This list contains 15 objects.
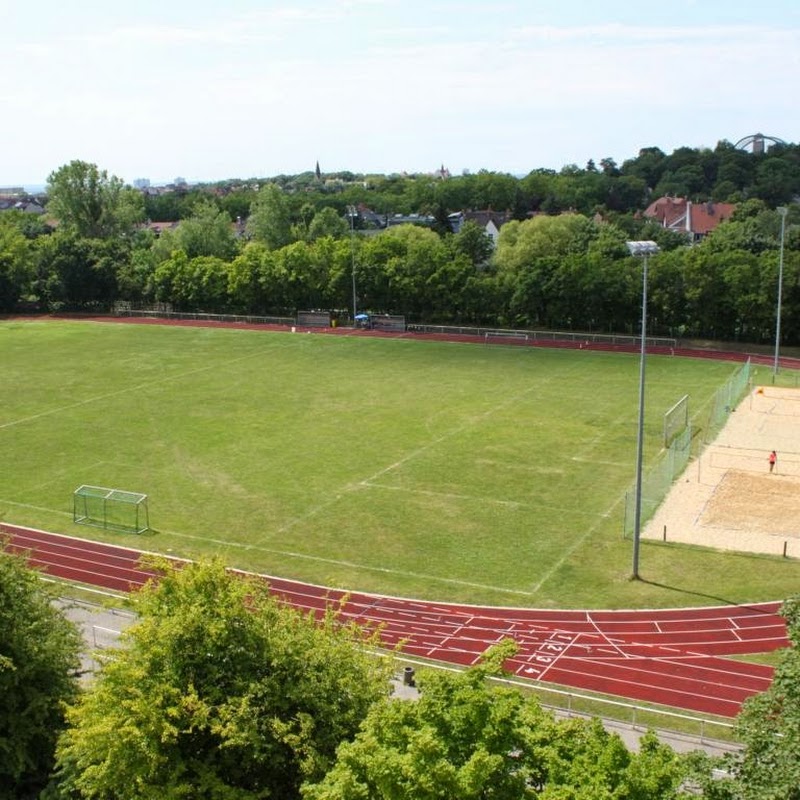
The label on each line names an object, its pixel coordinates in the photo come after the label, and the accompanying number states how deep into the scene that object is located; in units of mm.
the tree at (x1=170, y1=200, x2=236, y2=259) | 100188
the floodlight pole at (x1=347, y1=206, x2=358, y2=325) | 78500
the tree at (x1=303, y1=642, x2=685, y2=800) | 12773
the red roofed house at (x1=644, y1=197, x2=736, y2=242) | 133875
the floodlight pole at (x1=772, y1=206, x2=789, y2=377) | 50238
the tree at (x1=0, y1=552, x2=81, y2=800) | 17906
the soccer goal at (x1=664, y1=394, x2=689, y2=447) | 44678
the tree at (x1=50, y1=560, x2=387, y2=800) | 15312
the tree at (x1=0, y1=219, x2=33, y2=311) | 91188
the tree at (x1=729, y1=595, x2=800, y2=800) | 12211
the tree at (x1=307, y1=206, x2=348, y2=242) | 109938
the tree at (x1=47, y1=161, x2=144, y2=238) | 111625
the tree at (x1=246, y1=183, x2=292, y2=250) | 108562
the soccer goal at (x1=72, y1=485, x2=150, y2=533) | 35219
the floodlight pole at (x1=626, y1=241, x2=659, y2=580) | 26078
